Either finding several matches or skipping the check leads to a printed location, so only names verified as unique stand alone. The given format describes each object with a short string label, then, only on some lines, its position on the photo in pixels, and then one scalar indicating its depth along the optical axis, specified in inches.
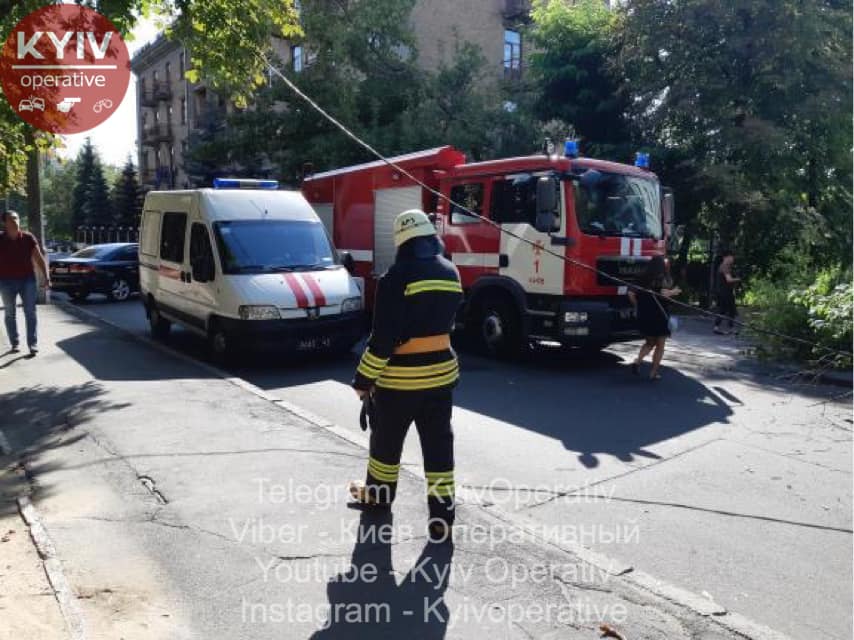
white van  347.6
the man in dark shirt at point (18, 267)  370.9
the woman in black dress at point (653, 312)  336.8
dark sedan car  722.8
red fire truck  347.3
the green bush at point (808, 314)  345.1
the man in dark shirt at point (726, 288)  495.5
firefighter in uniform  154.9
